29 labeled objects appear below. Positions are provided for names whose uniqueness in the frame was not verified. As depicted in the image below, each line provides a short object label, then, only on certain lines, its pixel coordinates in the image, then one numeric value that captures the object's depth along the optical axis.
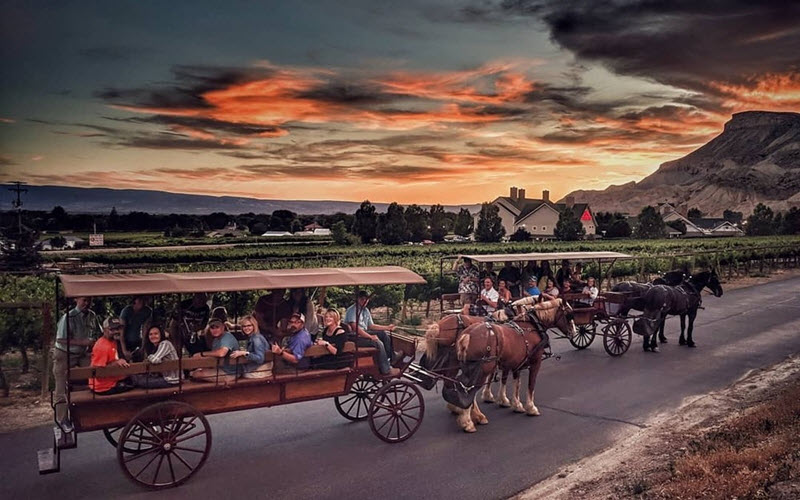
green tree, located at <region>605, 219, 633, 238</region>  98.81
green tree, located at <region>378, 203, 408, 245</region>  80.06
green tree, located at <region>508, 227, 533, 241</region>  88.21
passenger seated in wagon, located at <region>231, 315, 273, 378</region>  8.66
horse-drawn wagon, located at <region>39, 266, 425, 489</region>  7.52
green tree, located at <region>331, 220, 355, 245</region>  77.88
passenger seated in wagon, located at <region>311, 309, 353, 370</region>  9.12
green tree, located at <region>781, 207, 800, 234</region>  103.69
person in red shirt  7.64
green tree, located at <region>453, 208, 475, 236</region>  100.81
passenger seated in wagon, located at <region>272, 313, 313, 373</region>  8.76
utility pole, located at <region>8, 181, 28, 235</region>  43.38
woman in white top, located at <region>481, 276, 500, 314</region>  14.37
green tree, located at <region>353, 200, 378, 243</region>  81.06
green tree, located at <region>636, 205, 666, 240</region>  92.06
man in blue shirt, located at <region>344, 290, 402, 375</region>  9.62
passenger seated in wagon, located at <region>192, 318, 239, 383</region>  8.34
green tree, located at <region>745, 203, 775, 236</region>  106.19
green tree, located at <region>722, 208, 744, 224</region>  160.12
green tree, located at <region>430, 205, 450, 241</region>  95.68
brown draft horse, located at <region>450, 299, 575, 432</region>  10.08
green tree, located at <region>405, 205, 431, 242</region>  88.06
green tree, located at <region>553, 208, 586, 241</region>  84.06
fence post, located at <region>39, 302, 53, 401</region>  11.62
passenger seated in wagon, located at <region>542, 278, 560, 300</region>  15.92
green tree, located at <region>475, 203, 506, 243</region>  85.06
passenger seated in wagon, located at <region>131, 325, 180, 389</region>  7.93
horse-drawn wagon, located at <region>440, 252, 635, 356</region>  15.60
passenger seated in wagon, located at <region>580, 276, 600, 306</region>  16.02
